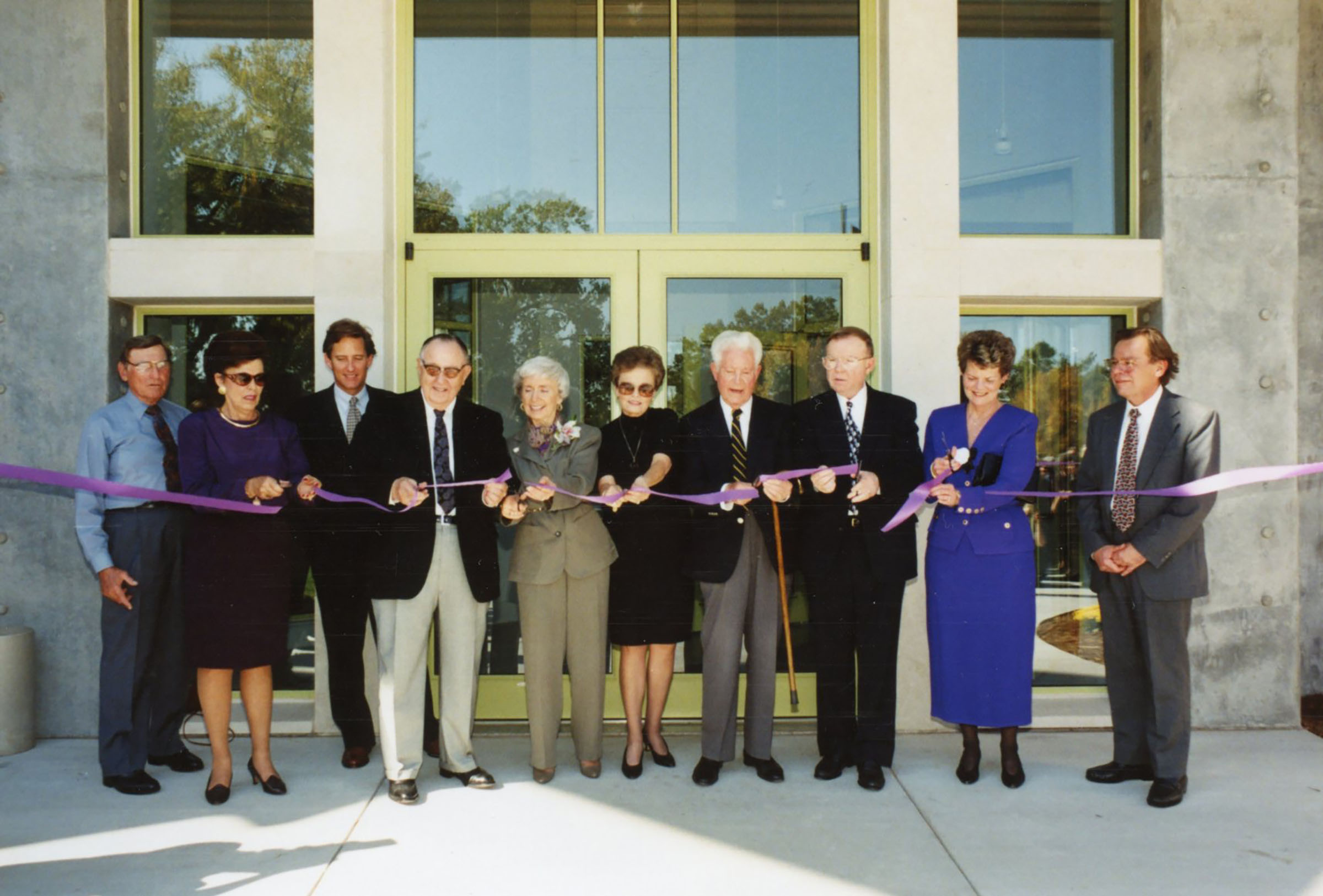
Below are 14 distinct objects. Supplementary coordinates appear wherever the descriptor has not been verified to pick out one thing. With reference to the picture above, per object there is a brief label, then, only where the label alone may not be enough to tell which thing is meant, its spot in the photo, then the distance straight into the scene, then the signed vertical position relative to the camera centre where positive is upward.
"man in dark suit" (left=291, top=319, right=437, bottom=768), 4.97 -0.48
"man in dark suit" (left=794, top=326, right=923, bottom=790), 4.72 -0.49
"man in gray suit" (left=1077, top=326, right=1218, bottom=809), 4.48 -0.50
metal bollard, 5.30 -1.29
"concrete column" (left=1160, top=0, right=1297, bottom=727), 5.74 +0.80
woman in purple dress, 4.35 -0.48
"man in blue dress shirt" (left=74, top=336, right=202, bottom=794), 4.77 -0.55
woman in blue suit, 4.60 -0.56
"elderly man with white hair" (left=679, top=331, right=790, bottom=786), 4.70 -0.51
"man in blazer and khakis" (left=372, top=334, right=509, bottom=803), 4.46 -0.52
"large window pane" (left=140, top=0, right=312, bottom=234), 6.04 +1.94
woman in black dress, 4.79 -0.50
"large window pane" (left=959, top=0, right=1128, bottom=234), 6.06 +1.93
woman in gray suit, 4.64 -0.59
